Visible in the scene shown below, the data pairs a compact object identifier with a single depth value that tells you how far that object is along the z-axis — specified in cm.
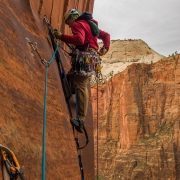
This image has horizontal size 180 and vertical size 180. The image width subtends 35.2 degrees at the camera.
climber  433
